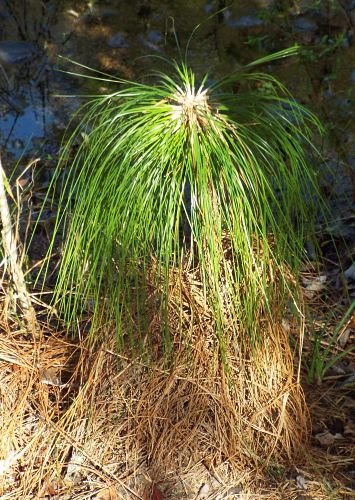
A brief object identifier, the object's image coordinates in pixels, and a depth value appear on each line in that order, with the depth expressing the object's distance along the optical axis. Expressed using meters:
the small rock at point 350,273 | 3.15
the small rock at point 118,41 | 5.64
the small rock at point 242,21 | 5.59
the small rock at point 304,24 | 5.40
